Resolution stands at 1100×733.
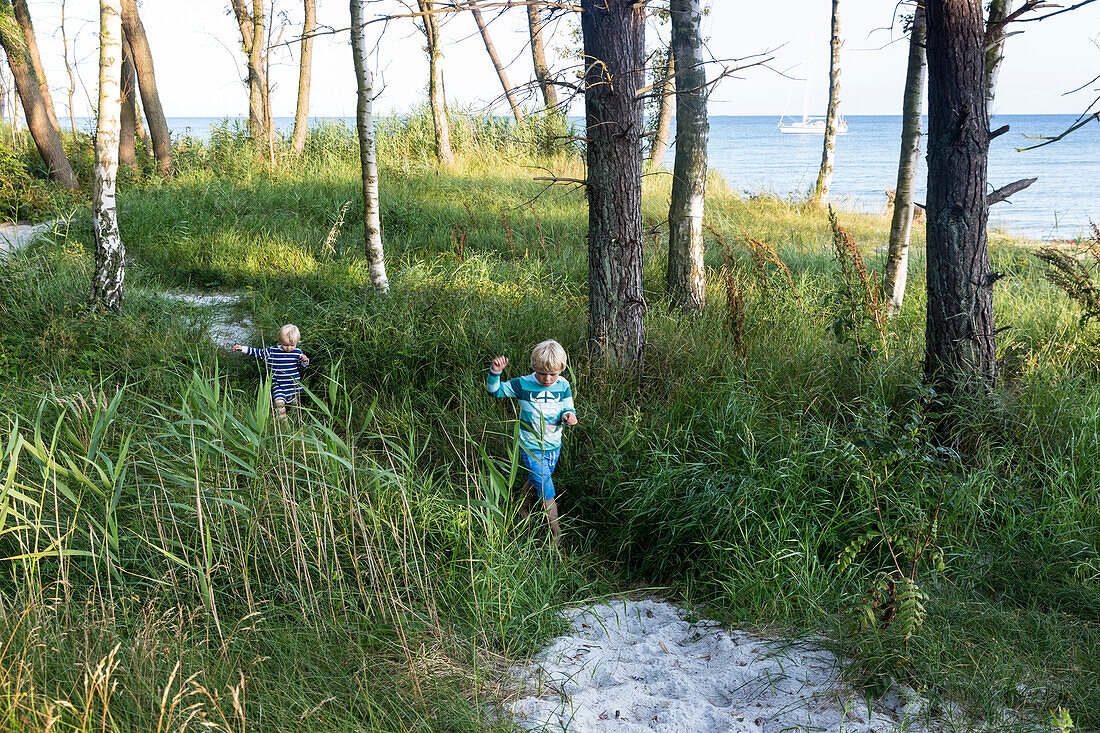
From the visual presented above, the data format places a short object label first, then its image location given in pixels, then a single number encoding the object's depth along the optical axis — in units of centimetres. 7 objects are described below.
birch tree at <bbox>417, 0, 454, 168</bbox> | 1273
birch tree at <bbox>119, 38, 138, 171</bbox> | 1344
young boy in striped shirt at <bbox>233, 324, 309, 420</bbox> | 537
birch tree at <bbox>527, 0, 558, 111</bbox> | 1644
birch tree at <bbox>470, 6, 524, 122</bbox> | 1773
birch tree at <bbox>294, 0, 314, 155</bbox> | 1399
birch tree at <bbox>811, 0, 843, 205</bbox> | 1337
